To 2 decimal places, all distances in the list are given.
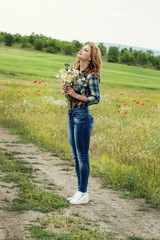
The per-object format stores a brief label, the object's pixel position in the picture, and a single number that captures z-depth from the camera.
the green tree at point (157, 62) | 98.38
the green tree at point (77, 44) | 106.27
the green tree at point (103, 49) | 104.99
